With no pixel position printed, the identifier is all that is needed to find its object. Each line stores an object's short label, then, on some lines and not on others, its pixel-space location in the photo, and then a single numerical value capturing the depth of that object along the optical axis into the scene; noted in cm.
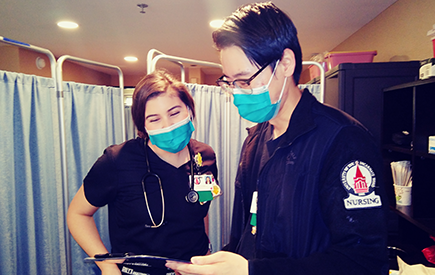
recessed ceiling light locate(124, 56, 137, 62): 560
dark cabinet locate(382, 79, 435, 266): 140
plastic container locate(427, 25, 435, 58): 148
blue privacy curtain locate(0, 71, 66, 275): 150
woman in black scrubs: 125
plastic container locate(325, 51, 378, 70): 227
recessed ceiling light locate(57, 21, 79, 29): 359
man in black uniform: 65
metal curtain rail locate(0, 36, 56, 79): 137
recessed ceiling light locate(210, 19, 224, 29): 355
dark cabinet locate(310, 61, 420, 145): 184
